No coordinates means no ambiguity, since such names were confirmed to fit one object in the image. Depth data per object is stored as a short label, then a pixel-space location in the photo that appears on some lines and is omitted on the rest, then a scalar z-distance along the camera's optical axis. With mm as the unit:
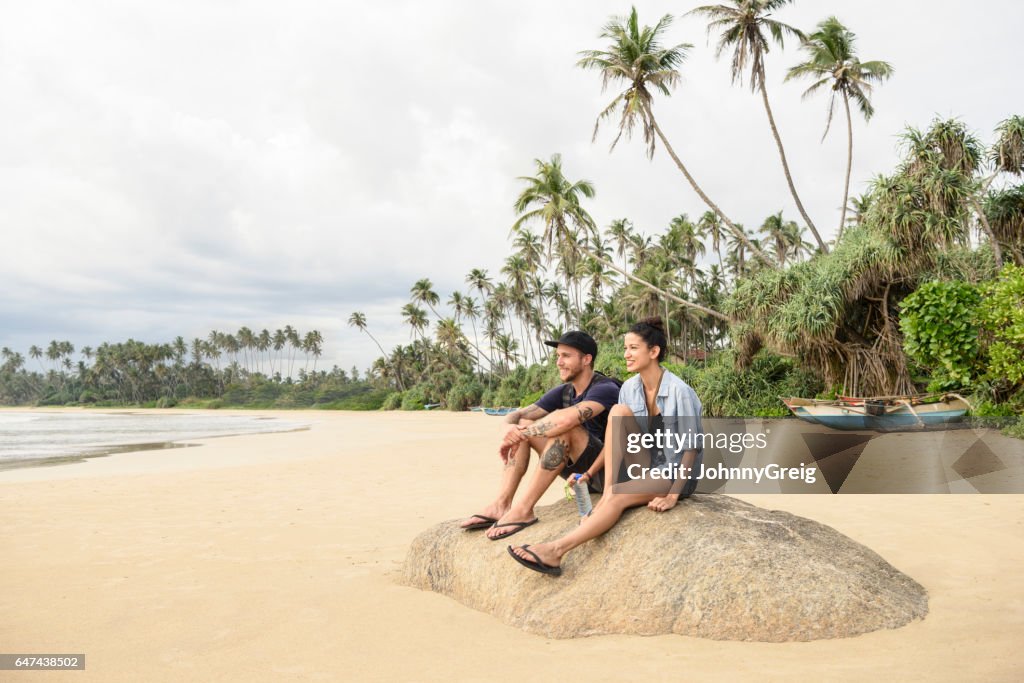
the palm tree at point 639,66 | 22141
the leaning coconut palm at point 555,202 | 26609
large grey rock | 3197
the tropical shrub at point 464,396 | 52344
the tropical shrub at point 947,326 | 12695
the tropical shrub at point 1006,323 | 11188
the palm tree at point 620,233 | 50625
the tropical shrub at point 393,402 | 60719
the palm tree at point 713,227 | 47125
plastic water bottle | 3697
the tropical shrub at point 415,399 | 57125
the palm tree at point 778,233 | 47812
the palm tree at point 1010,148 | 14578
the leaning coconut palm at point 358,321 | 76625
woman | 3506
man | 3697
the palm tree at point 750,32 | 21906
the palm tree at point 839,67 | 23234
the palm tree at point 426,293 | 60906
